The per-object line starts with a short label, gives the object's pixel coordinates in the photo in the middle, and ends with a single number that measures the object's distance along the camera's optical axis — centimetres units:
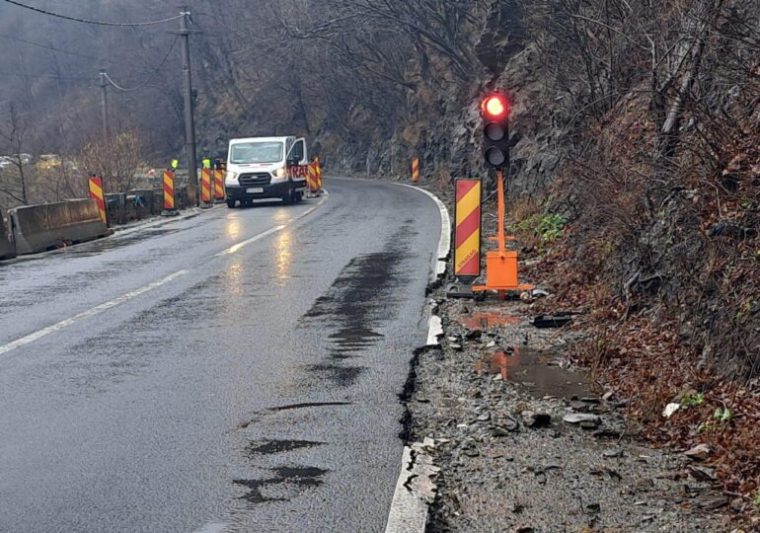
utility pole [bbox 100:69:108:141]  5066
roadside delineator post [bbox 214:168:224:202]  3656
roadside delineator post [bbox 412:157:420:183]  5016
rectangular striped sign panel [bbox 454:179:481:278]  1186
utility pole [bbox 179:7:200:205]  3584
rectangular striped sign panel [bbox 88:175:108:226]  2283
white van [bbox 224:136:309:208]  3158
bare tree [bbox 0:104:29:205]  3353
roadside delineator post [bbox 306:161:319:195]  3884
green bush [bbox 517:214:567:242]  1505
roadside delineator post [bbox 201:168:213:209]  3425
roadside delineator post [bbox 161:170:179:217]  2956
